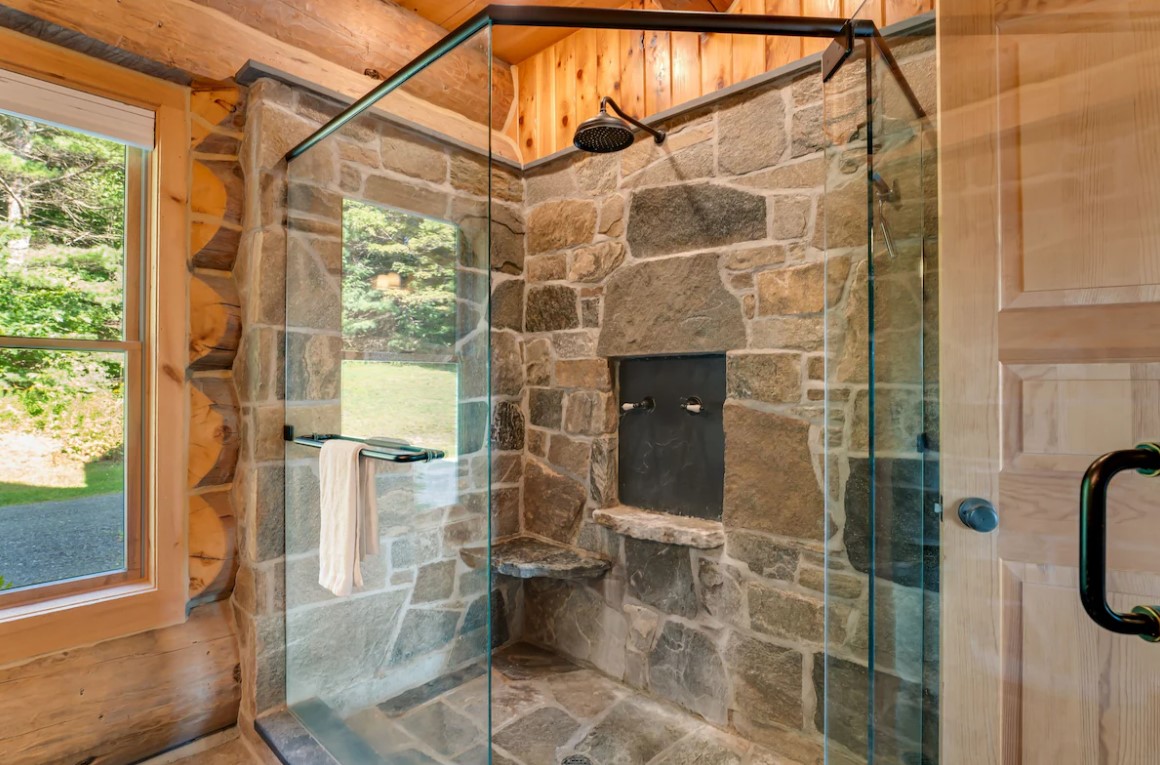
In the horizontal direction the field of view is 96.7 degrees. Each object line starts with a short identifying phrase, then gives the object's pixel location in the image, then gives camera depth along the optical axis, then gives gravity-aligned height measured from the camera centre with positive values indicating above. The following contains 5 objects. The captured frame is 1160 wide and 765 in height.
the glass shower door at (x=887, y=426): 0.95 -0.08
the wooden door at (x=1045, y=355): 0.80 +0.04
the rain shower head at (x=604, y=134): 1.73 +0.87
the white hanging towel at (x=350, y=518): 1.34 -0.35
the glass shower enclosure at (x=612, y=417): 0.98 -0.10
